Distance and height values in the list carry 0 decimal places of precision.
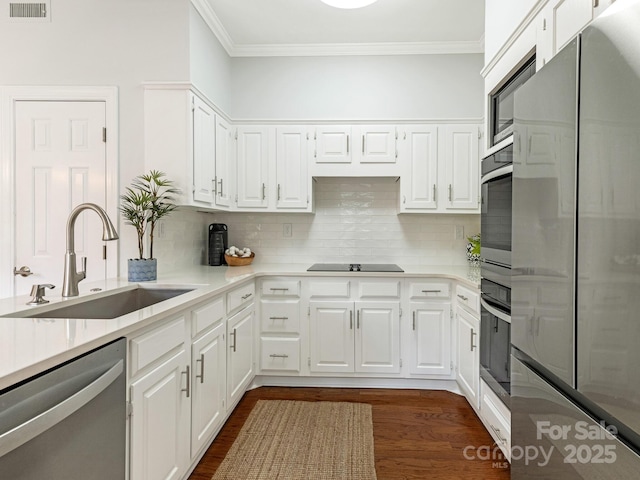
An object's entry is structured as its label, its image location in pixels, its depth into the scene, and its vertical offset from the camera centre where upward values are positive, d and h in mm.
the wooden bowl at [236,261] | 3510 -200
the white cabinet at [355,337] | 3193 -780
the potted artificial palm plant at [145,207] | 2414 +194
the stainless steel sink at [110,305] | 1626 -321
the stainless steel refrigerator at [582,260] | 688 -44
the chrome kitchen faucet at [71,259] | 1764 -96
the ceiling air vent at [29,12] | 2625 +1468
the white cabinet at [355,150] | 3498 +764
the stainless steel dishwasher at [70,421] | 880 -469
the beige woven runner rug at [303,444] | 2070 -1193
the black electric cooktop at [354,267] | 3238 -245
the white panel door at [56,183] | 2619 +358
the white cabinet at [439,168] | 3438 +606
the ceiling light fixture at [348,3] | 2504 +1469
